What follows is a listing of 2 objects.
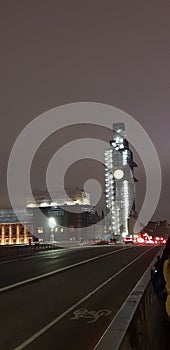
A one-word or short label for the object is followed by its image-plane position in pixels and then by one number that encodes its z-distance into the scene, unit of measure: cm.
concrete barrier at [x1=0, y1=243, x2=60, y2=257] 5103
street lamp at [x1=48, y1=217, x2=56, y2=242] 9574
